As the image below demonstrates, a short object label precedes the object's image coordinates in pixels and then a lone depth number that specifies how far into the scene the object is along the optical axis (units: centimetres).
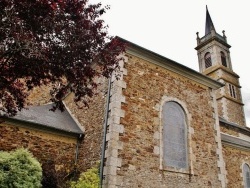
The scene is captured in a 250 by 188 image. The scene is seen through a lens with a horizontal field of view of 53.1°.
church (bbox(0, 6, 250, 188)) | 806
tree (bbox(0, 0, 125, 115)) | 417
